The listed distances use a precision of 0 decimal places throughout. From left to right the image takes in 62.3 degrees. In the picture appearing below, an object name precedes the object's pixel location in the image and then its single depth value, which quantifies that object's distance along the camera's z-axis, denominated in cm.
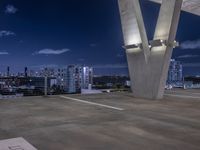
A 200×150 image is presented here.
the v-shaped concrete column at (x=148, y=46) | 582
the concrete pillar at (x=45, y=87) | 687
